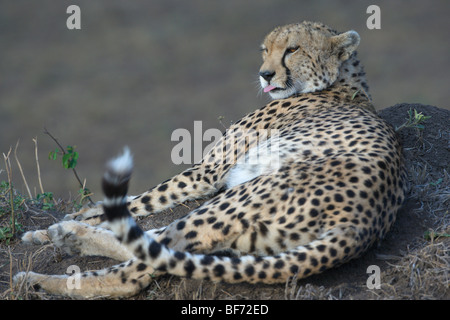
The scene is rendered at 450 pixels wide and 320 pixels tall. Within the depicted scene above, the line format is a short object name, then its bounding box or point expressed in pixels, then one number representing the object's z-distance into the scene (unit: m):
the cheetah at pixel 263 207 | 4.12
